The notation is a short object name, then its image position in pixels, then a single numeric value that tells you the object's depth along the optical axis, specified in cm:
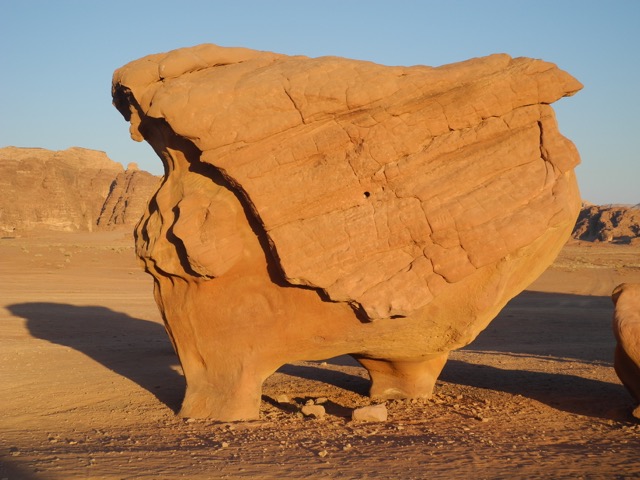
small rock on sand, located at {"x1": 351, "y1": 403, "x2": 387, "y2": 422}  845
